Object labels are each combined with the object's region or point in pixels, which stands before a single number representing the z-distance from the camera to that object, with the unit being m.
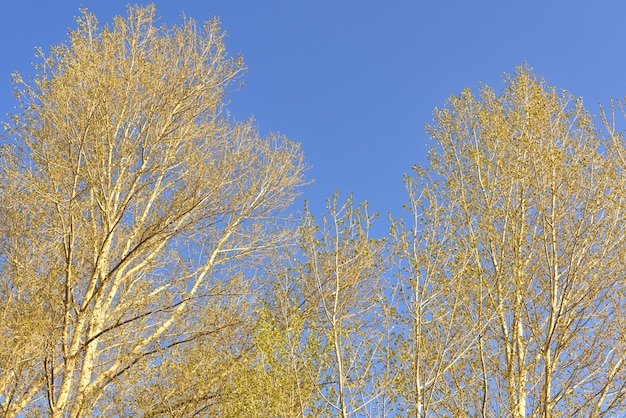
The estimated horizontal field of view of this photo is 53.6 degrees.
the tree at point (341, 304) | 6.12
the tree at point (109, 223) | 7.55
